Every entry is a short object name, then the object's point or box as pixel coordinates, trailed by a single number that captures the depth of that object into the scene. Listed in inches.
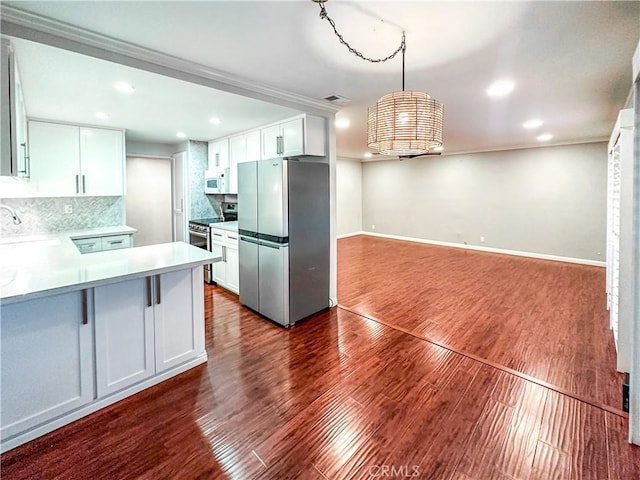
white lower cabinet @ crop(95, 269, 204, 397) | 87.4
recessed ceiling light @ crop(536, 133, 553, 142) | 228.3
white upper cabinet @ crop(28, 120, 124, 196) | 153.6
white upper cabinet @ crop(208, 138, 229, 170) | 202.2
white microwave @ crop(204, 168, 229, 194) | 200.8
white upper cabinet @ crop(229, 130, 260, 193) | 175.0
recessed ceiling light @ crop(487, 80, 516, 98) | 122.0
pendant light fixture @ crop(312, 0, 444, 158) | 78.7
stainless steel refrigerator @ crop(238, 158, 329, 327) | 137.0
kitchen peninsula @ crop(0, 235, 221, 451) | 74.4
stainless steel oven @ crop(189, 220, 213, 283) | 197.6
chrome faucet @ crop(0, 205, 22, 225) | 144.4
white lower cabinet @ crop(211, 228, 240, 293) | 175.6
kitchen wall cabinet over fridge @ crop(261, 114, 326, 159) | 145.0
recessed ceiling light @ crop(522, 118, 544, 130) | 182.2
